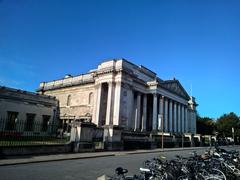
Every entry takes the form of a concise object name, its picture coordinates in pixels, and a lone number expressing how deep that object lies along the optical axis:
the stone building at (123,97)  46.81
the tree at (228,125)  75.50
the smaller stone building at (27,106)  41.12
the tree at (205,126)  88.69
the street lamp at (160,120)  20.91
